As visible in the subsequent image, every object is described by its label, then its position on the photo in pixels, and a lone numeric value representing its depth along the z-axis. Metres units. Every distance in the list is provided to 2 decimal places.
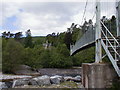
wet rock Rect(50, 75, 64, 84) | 13.04
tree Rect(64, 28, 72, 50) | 46.88
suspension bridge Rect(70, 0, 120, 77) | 5.78
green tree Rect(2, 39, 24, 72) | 27.31
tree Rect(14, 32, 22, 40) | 72.62
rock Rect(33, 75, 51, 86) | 12.50
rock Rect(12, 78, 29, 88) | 12.74
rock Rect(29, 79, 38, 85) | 12.61
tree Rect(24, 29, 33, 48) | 56.20
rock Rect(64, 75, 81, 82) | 15.09
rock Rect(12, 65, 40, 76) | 27.75
